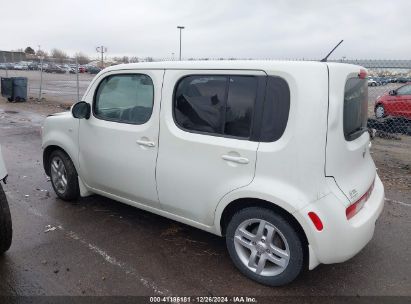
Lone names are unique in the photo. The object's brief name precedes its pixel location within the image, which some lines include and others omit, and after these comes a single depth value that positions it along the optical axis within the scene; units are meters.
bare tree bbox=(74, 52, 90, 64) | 62.05
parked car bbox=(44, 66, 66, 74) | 56.40
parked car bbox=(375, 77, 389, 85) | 12.79
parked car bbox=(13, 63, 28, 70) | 54.46
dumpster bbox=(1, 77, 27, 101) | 15.46
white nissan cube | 2.64
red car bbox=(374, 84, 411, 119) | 11.23
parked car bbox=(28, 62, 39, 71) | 57.44
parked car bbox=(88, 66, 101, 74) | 48.70
